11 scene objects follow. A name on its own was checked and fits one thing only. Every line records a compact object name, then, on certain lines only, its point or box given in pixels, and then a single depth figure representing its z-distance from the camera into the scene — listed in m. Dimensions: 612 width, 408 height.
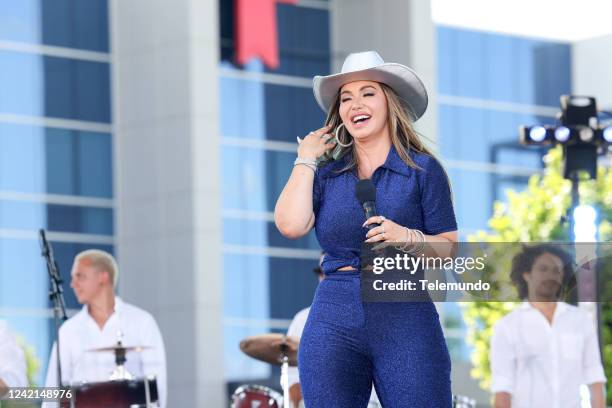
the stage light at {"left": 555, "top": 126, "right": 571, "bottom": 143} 15.04
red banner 28.42
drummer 11.02
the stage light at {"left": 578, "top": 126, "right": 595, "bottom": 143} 15.05
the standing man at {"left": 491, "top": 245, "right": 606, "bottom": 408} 9.16
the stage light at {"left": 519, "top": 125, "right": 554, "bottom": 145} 14.90
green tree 30.84
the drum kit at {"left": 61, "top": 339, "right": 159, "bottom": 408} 10.17
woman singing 5.16
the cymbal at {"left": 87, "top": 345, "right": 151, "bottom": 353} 10.59
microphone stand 10.00
